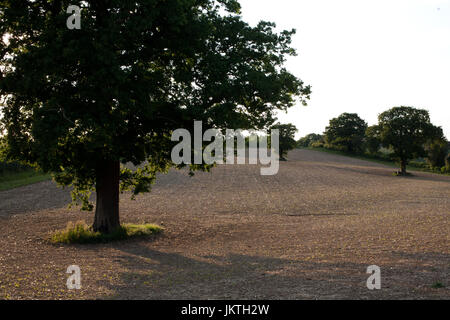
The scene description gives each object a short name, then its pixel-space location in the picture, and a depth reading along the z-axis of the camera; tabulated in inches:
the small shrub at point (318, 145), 5782.5
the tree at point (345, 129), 5108.3
